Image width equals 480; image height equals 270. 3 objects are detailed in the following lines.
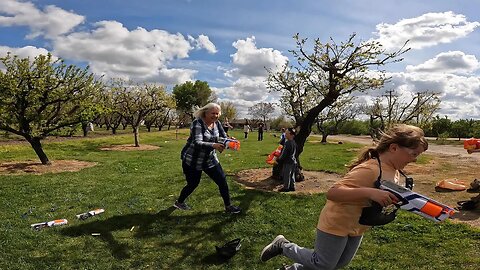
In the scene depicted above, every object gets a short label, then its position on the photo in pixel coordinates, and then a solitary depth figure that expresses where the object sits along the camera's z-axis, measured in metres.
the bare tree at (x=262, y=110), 111.91
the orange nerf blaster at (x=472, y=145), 6.30
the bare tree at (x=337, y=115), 37.31
